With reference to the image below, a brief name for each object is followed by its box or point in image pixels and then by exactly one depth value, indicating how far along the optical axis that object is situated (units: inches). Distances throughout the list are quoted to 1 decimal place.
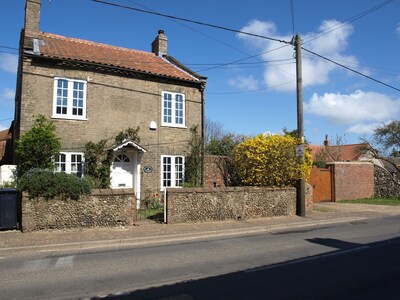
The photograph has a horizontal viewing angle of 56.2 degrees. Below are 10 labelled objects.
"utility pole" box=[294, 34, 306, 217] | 617.3
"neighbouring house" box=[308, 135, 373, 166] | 1498.2
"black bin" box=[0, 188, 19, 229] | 439.5
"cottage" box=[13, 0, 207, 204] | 605.3
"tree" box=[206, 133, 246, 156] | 1039.6
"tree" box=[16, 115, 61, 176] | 553.9
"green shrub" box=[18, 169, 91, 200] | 442.9
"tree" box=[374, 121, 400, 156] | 2030.5
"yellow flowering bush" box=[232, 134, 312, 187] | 636.7
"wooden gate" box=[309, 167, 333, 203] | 911.0
